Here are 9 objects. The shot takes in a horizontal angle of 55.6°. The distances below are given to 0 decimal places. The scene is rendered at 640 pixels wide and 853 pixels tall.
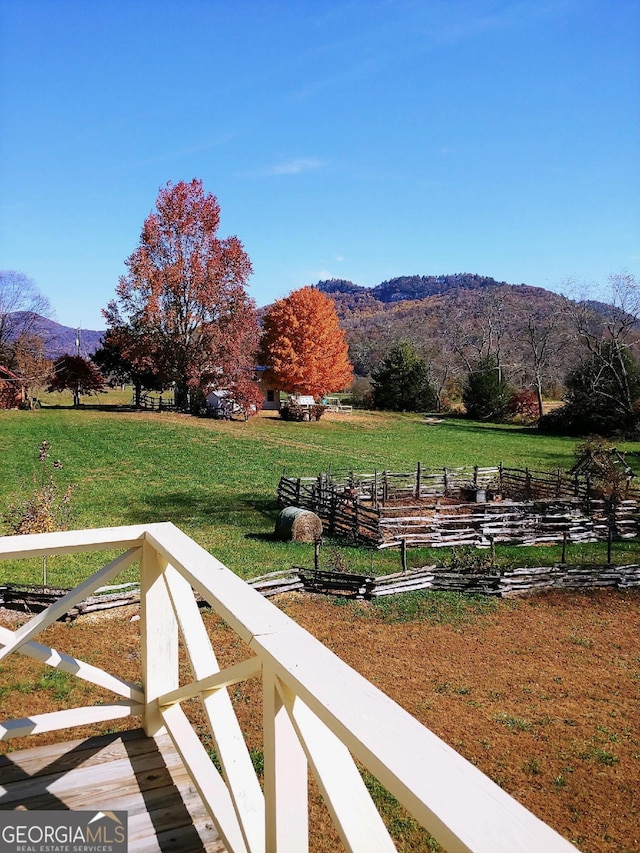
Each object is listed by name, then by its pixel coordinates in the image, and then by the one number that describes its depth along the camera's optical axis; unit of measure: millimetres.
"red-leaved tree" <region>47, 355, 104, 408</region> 35906
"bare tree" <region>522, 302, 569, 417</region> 47888
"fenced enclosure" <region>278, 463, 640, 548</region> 14742
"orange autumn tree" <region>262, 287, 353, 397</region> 37031
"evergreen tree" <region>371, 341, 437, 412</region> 45312
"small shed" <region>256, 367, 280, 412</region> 38675
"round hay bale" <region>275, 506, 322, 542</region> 14172
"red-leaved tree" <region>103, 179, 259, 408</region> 33344
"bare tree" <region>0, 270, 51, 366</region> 40969
